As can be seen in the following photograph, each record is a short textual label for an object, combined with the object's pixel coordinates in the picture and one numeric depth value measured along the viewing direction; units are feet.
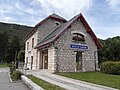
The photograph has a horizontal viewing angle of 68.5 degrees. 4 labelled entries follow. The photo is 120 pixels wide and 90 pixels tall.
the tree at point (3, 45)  96.50
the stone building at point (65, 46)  29.95
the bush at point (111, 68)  26.19
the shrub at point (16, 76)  23.48
